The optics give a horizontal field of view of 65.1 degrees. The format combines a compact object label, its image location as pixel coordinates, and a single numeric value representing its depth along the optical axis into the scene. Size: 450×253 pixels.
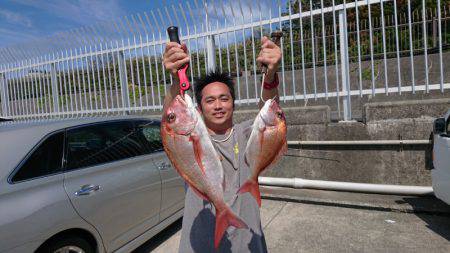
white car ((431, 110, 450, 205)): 3.64
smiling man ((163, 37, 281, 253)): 1.78
